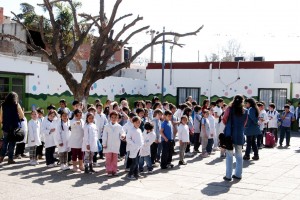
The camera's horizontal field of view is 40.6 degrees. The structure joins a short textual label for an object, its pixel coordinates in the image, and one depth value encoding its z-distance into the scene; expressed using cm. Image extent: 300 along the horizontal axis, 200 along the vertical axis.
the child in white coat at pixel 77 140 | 933
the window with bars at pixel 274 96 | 2289
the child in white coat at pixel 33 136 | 1006
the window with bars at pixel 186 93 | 2489
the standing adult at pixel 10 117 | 991
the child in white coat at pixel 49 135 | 984
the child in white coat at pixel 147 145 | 911
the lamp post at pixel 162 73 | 2392
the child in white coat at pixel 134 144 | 863
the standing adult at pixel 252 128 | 1086
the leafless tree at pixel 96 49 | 1438
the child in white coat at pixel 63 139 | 947
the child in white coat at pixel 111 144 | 891
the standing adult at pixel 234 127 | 856
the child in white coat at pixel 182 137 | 1052
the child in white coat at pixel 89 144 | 912
